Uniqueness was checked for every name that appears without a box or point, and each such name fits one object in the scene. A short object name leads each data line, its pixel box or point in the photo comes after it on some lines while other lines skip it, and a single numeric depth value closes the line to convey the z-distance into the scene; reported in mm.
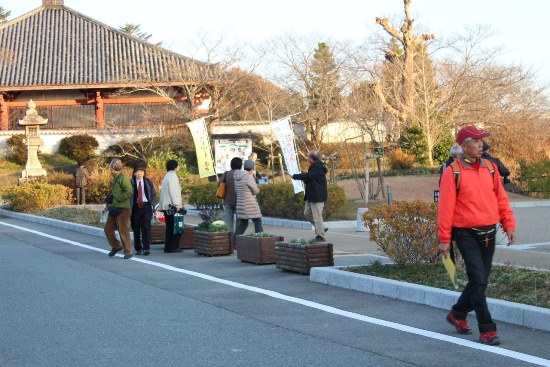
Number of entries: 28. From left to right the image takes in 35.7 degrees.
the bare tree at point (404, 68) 39281
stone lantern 39222
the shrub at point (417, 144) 39438
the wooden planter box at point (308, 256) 11641
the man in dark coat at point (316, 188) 15055
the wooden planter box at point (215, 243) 15008
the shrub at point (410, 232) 10523
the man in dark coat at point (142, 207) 15531
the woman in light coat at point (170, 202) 15875
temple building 43312
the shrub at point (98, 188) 33188
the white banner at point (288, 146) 21281
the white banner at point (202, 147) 23172
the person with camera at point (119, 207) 14812
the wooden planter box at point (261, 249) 13328
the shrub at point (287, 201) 22578
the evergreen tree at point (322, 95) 37406
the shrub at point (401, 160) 38469
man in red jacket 7043
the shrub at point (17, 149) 44688
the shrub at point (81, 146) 44375
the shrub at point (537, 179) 31016
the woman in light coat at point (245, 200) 15109
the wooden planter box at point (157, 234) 17938
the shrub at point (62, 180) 35812
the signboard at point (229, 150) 28377
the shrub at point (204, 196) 27031
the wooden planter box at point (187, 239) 16672
